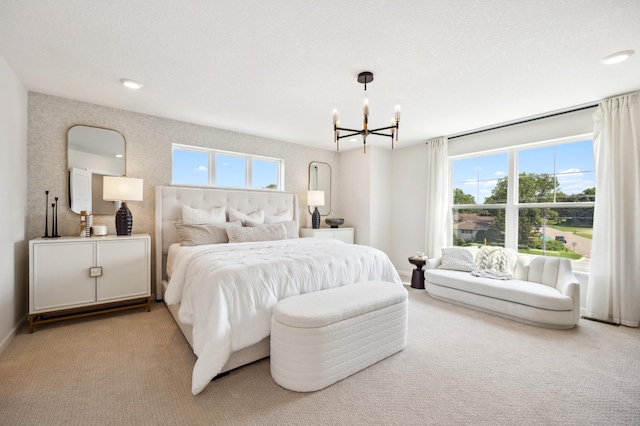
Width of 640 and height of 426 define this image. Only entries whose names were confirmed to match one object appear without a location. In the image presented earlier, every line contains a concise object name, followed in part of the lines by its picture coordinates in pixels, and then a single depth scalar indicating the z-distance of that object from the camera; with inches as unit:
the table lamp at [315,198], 201.3
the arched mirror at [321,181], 218.5
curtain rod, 132.8
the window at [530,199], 140.5
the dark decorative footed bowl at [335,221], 210.7
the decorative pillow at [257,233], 140.6
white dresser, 108.6
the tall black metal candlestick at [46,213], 124.3
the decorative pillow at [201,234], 134.3
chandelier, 99.1
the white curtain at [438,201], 187.2
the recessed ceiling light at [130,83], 109.6
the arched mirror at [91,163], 131.6
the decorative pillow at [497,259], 146.9
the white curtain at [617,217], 117.0
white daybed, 113.7
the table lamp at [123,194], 128.0
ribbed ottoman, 73.5
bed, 76.6
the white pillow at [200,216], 147.6
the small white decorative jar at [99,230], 127.8
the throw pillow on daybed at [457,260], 155.9
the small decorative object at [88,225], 125.2
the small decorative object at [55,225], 123.9
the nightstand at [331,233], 196.0
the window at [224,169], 165.6
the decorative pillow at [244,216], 163.0
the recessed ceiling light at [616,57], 87.6
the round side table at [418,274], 176.2
